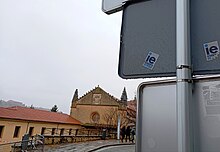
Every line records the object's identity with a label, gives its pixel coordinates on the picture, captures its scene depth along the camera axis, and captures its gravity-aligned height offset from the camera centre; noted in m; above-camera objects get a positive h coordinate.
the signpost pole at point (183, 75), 0.98 +0.27
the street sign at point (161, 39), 1.09 +0.51
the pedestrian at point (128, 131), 22.19 -0.06
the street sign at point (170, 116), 0.99 +0.08
